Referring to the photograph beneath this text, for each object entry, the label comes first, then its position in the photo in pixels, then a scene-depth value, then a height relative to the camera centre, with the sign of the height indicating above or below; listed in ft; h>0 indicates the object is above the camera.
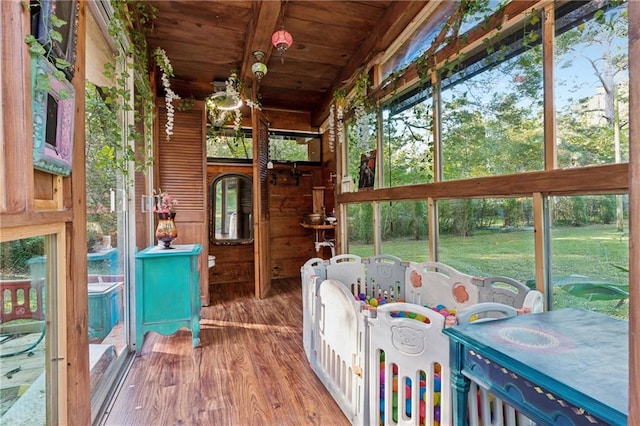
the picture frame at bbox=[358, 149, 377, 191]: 10.22 +1.44
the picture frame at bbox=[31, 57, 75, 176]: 2.90 +1.04
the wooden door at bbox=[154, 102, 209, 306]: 11.37 +1.60
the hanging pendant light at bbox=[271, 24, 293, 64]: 7.97 +4.65
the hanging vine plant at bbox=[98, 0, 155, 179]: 6.12 +3.56
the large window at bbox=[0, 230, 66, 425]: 3.03 -1.27
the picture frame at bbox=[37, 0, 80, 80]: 3.00 +2.06
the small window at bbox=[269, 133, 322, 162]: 15.92 +3.58
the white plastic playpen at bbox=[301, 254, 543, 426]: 4.03 -2.16
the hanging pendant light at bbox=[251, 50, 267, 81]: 9.58 +4.73
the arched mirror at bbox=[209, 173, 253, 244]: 15.07 +0.23
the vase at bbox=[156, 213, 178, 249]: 8.54 -0.48
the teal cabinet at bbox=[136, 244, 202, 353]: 7.90 -2.12
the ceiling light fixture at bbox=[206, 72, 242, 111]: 11.61 +4.65
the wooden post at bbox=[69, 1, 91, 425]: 3.97 -0.76
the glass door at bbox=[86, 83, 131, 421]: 5.54 -0.67
